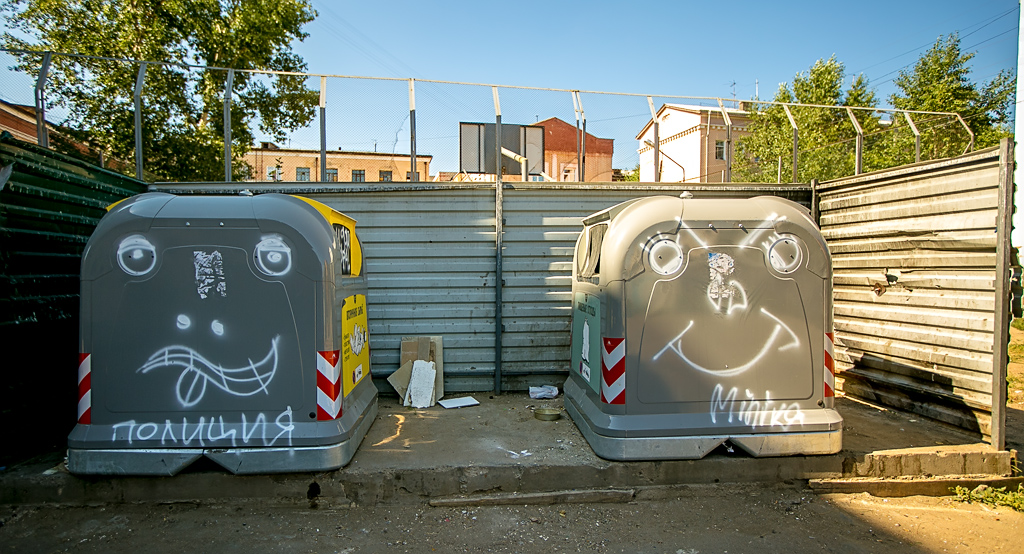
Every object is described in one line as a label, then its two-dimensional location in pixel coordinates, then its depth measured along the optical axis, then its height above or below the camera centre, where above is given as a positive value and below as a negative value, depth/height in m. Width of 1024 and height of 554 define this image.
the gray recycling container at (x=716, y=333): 4.03 -0.53
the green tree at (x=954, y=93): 21.88 +8.05
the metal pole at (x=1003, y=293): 4.18 -0.19
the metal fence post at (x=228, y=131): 6.11 +1.60
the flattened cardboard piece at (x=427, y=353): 6.05 -1.05
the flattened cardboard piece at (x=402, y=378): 5.93 -1.33
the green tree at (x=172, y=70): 15.47 +6.24
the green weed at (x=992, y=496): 3.96 -1.79
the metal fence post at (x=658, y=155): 6.84 +1.50
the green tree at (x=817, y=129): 14.18 +4.91
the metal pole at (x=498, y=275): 6.25 -0.12
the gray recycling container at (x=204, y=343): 3.69 -0.59
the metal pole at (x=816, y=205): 6.53 +0.80
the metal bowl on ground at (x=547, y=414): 5.25 -1.54
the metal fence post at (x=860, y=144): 7.02 +1.73
